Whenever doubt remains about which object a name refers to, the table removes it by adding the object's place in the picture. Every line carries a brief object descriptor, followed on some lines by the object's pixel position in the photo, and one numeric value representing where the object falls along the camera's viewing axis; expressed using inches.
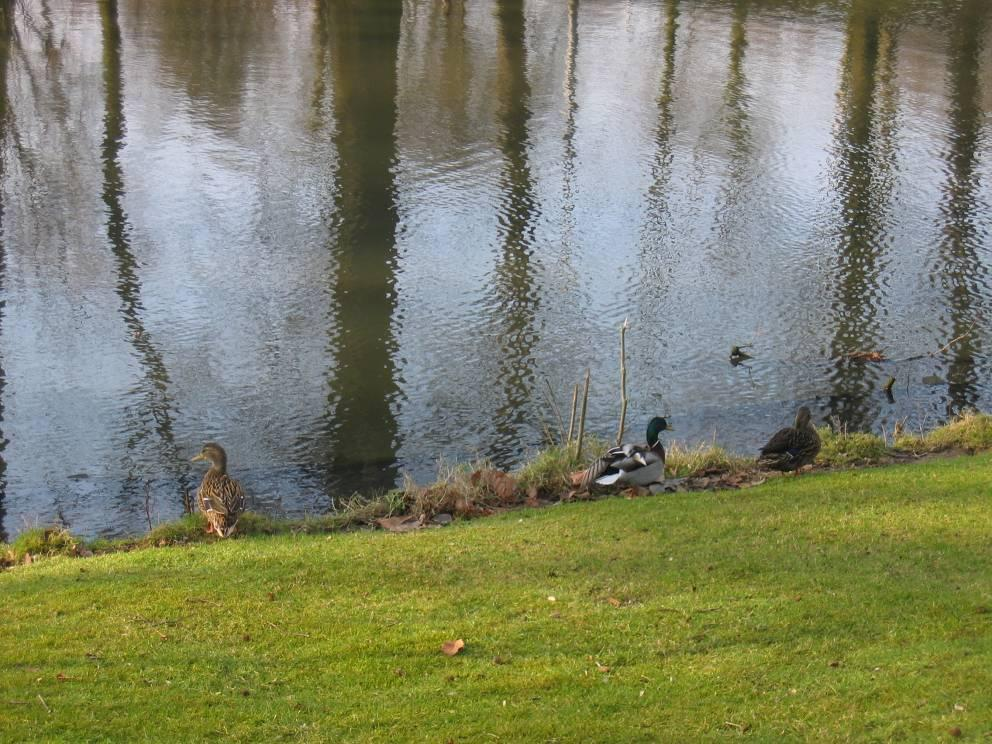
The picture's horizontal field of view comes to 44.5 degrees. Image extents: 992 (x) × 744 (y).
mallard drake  384.5
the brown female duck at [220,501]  352.2
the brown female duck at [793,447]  394.6
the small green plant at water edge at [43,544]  350.0
